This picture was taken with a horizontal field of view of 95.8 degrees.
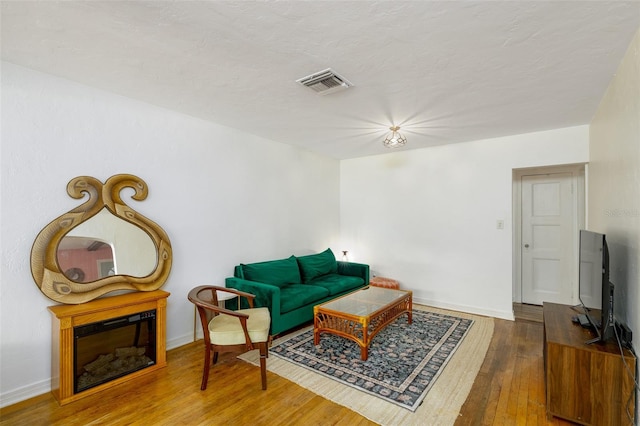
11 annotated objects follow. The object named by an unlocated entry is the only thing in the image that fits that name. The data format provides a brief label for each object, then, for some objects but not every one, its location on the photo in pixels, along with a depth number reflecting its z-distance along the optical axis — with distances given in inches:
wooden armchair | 91.4
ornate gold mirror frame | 88.9
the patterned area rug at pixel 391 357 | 92.7
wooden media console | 70.9
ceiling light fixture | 142.5
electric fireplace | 84.4
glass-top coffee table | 111.9
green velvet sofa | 125.6
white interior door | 166.1
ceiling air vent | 89.8
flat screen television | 76.4
